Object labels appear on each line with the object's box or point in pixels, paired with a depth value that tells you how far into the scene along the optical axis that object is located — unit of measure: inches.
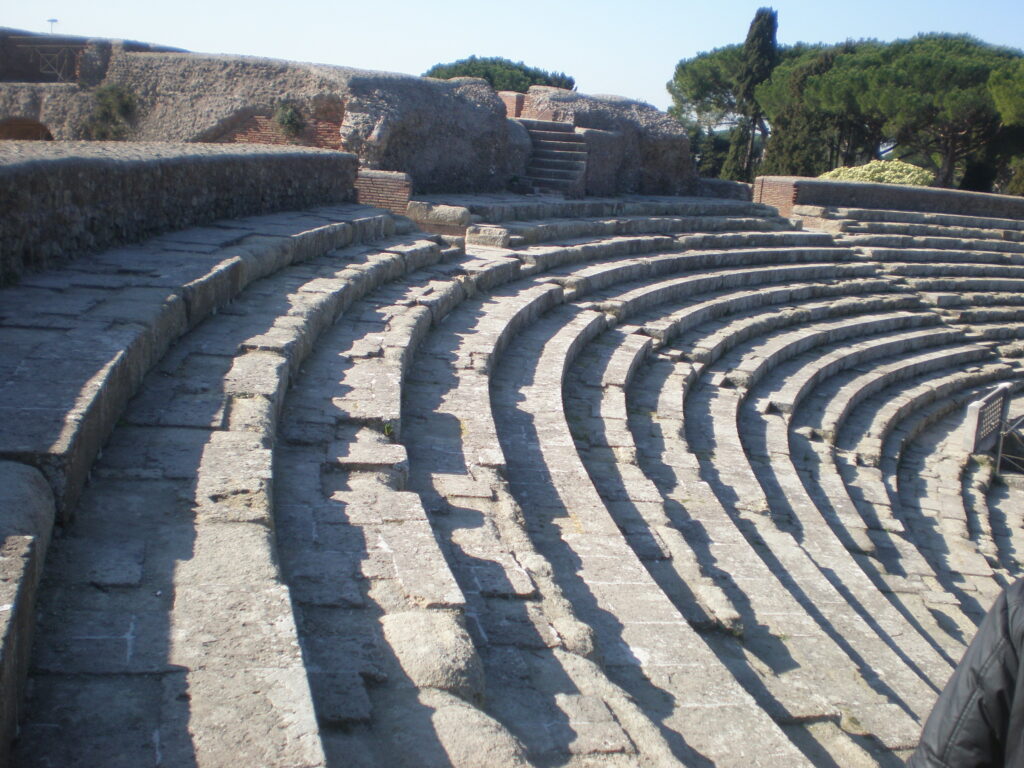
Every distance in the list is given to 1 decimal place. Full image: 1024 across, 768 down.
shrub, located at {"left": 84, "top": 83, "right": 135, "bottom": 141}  517.7
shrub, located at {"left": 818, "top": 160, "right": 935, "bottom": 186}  858.8
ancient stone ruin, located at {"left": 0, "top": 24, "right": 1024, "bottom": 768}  101.3
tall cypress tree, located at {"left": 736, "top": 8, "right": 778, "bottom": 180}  1561.3
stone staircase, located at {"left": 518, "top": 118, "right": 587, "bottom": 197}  604.4
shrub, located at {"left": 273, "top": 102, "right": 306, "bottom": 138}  492.7
